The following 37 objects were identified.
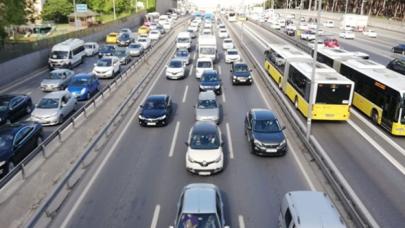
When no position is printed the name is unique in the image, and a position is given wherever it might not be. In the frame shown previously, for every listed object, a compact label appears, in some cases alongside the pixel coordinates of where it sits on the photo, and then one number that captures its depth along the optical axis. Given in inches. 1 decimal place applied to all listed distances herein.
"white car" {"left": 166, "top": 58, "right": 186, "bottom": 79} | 1470.2
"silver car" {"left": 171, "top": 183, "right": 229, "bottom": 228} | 478.3
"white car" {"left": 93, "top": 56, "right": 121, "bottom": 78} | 1493.6
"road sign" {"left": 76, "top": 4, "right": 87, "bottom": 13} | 3427.7
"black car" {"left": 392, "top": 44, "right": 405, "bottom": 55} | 2116.3
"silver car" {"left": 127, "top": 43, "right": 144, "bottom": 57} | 2012.8
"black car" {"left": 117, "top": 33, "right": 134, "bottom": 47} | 2449.6
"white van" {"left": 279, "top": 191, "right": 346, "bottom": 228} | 442.6
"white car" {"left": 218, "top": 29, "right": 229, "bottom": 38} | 2844.5
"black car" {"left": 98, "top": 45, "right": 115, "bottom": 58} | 1959.3
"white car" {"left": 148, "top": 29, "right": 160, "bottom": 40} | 2655.0
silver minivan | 946.7
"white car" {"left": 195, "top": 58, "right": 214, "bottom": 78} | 1481.3
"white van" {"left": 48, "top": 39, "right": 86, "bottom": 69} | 1683.1
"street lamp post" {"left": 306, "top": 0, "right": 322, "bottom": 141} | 810.8
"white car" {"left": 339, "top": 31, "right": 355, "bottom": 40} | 2938.0
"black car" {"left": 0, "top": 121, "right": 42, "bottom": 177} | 694.5
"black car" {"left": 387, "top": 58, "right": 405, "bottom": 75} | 1426.4
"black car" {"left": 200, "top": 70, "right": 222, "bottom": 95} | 1243.2
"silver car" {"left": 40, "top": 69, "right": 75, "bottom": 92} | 1291.8
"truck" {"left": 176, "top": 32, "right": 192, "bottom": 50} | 2192.4
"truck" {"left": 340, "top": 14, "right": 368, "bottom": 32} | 3779.5
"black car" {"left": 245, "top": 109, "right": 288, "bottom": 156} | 761.6
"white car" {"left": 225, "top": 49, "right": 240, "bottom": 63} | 1829.5
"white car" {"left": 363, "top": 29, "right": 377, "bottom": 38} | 3120.6
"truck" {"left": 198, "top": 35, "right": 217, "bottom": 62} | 1792.6
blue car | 1192.2
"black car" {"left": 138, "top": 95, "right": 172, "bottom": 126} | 941.8
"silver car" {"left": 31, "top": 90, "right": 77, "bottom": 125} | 958.4
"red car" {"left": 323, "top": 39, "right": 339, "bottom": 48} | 2282.2
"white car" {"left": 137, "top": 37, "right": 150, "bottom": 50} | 2210.6
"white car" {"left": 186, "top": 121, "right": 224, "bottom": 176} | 689.6
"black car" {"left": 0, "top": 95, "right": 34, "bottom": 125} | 975.0
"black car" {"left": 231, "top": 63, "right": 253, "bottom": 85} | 1374.3
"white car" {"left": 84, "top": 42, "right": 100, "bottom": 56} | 2066.7
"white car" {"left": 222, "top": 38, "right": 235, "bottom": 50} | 2164.1
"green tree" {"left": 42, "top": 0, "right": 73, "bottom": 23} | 3860.7
